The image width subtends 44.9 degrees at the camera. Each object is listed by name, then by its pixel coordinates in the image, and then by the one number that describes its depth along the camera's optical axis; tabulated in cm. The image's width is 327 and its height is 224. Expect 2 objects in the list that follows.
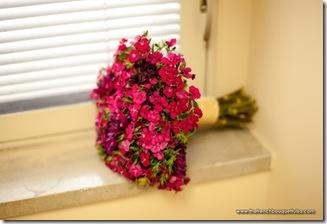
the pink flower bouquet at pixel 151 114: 99
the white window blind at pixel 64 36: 108
